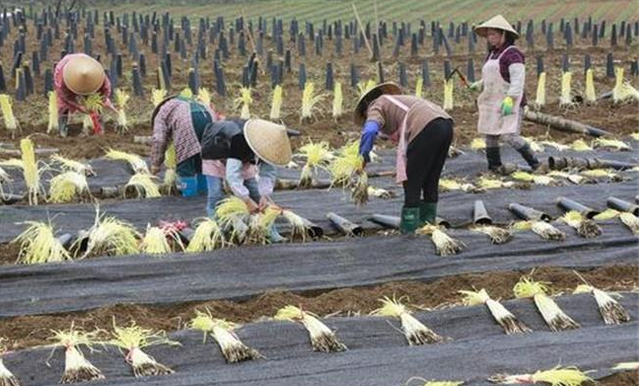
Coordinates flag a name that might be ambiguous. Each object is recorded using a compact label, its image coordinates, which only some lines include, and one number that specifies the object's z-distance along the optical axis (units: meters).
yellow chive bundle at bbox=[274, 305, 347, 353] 7.51
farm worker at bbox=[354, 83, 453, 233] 10.27
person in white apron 13.52
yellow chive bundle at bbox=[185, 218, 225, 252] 10.04
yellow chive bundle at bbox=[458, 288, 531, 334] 7.96
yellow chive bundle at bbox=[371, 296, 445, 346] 7.73
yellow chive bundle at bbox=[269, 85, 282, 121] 18.00
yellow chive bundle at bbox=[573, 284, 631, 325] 8.19
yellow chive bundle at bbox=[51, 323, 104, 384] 6.88
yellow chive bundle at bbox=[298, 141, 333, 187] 13.66
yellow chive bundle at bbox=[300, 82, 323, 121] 18.42
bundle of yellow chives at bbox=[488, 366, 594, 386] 6.71
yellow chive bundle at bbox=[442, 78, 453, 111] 19.31
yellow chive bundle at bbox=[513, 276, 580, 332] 8.03
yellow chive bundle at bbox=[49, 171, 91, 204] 12.59
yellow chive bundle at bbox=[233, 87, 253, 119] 18.20
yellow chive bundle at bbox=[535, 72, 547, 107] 19.89
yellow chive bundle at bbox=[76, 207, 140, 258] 10.07
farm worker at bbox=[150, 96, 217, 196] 12.09
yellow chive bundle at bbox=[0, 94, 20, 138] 16.67
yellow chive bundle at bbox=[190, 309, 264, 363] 7.28
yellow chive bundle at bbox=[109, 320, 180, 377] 7.03
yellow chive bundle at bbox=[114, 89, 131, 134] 17.33
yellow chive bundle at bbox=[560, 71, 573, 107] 19.97
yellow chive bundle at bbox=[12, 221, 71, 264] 9.62
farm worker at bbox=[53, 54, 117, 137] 15.15
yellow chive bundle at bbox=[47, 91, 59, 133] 16.86
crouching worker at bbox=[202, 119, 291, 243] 9.62
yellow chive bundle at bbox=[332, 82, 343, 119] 18.86
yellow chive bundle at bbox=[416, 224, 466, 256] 9.93
